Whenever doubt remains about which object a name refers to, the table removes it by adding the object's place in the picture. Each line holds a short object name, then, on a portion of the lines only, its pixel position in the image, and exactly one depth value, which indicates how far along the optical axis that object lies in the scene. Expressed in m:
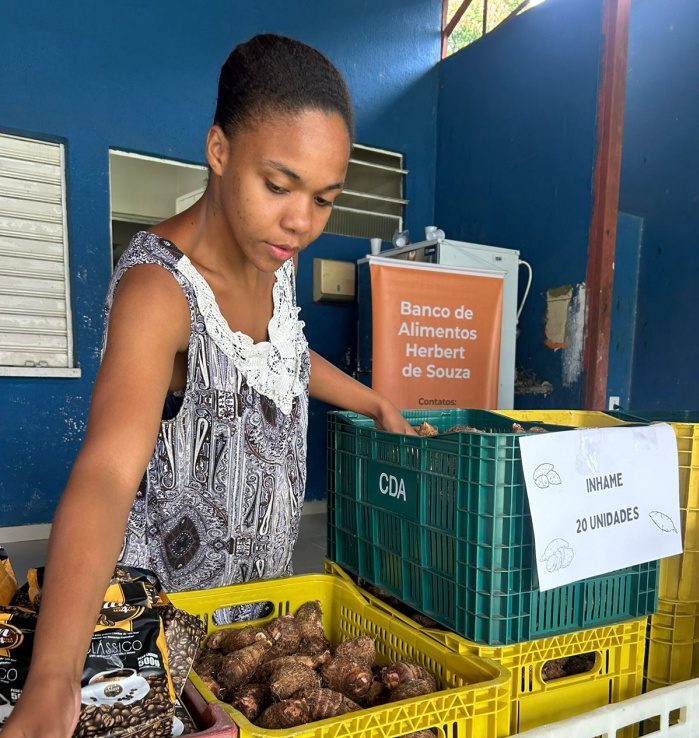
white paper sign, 0.84
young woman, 0.59
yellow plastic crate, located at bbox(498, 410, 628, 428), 1.32
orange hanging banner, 3.07
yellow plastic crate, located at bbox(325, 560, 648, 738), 0.85
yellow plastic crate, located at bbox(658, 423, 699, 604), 1.16
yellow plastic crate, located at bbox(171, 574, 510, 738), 0.64
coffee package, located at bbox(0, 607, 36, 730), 0.55
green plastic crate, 0.85
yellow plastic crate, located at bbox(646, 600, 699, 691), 1.15
